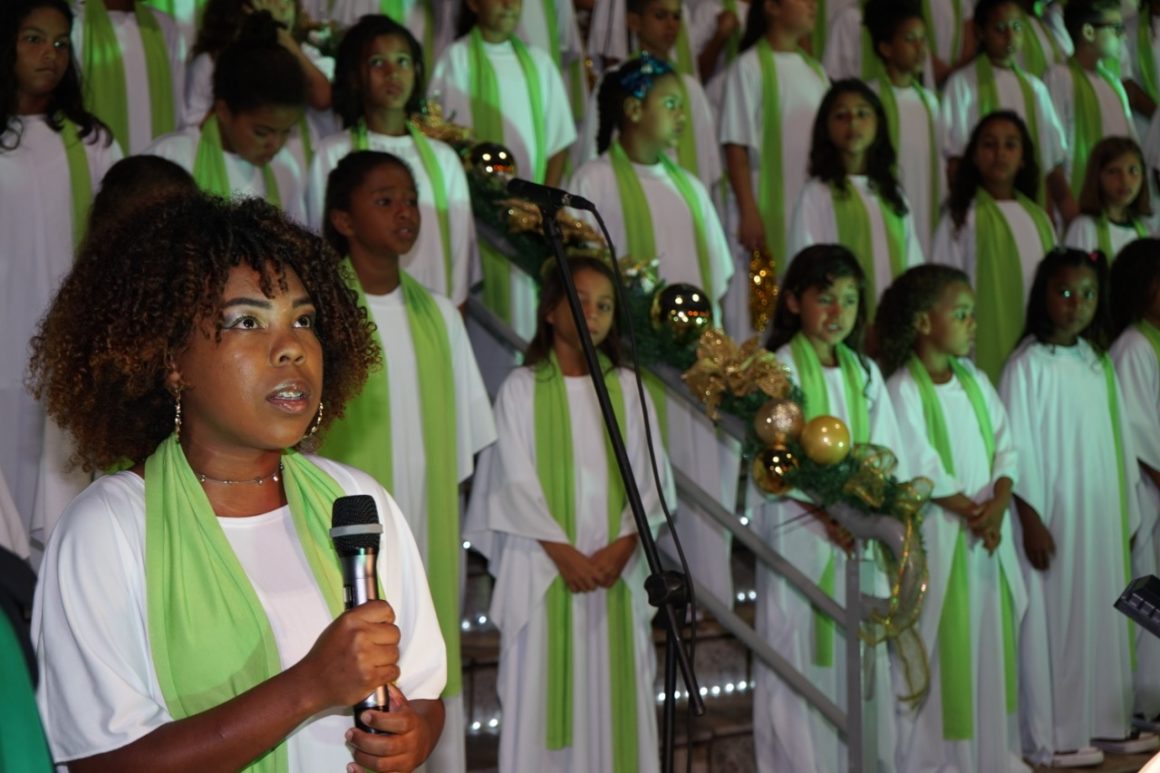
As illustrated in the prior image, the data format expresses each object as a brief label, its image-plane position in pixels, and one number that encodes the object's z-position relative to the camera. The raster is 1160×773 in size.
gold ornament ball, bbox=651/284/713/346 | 5.44
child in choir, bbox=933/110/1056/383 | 7.50
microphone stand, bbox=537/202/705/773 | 2.86
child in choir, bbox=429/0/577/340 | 6.85
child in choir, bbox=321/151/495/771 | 4.75
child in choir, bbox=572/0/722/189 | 7.23
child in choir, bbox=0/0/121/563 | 4.83
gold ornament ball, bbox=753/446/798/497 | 5.20
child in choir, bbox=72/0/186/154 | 5.94
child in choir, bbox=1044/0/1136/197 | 9.12
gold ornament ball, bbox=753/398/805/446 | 5.21
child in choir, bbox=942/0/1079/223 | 8.48
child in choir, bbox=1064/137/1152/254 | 7.85
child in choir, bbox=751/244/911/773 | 5.42
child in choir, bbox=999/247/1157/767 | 6.45
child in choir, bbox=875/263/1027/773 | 5.77
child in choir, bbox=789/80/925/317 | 7.02
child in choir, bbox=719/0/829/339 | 7.56
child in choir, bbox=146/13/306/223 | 5.38
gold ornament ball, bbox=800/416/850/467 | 5.11
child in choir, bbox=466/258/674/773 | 4.96
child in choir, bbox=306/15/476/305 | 5.77
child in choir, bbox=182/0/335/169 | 5.92
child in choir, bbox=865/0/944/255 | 8.04
